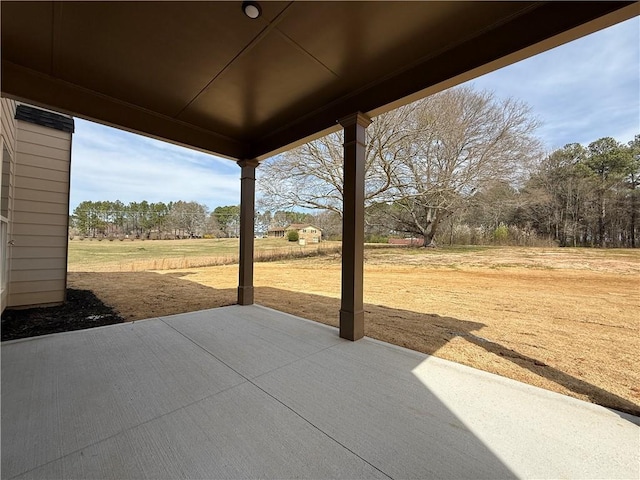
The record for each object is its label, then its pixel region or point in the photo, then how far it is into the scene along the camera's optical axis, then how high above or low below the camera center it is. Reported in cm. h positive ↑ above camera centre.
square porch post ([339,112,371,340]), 288 +11
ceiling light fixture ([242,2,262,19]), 167 +157
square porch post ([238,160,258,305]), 430 +29
